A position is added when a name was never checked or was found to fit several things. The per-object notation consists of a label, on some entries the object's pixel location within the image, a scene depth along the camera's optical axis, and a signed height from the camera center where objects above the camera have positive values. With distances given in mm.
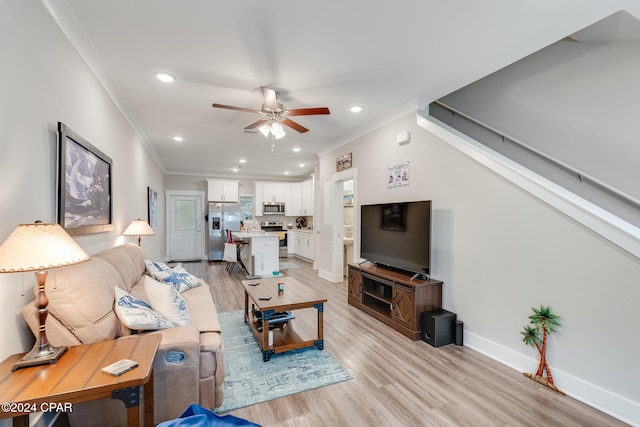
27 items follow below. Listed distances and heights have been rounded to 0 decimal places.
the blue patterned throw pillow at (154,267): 3193 -679
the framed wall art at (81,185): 1857 +198
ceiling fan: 2931 +1077
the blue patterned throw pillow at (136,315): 1736 -679
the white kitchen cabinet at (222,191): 8273 +614
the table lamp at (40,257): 1118 -199
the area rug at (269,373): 2082 -1385
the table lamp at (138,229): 3554 -249
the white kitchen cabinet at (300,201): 9117 +348
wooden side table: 1050 -715
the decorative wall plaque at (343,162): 4965 +916
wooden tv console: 3014 -1029
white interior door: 8141 -428
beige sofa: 1475 -815
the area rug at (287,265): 7033 -1446
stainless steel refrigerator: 8109 -443
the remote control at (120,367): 1212 -707
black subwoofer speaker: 2850 -1210
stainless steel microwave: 9000 +108
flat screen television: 3117 -291
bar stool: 6572 -1209
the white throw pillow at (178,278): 3151 -812
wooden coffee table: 2568 -955
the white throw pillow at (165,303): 2047 -698
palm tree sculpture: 2211 -1010
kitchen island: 5941 -907
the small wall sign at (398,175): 3679 +509
